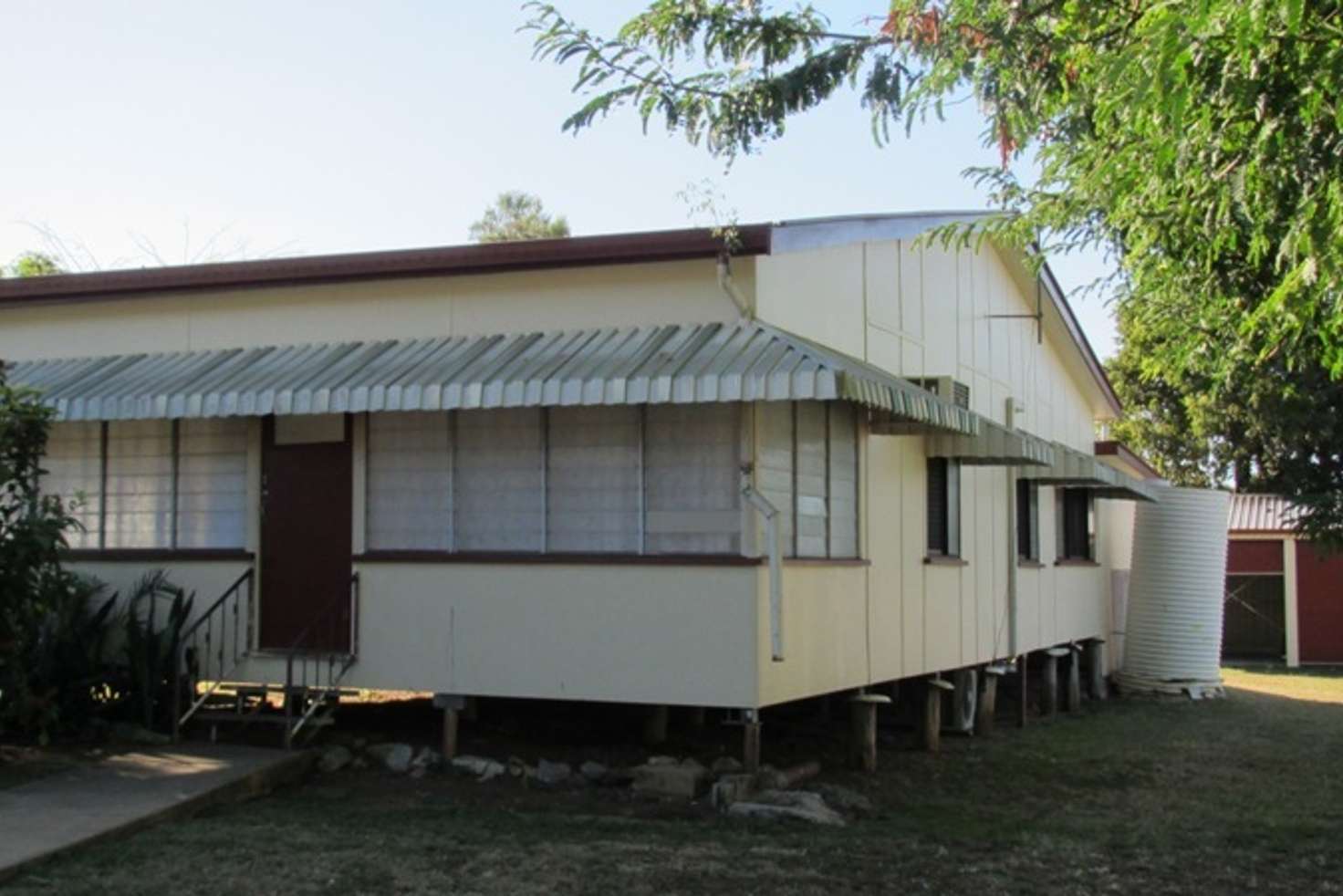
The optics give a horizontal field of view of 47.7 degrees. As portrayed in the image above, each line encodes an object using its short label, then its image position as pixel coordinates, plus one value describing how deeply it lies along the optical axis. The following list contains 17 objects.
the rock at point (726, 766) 10.76
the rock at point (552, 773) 11.03
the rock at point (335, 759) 11.21
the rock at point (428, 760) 11.34
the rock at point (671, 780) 10.52
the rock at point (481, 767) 11.18
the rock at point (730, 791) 10.16
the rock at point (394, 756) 11.31
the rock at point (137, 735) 11.38
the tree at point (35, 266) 27.06
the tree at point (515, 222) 48.03
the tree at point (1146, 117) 6.23
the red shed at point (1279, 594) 28.17
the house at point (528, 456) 10.48
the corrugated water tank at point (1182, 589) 21.38
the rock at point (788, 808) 9.83
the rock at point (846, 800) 10.52
